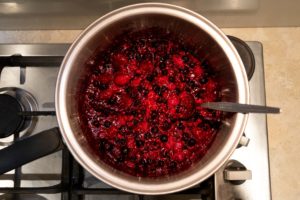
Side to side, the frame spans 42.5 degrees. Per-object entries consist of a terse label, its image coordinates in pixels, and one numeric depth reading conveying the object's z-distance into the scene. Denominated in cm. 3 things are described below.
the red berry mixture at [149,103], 72
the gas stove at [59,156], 79
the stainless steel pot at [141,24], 63
